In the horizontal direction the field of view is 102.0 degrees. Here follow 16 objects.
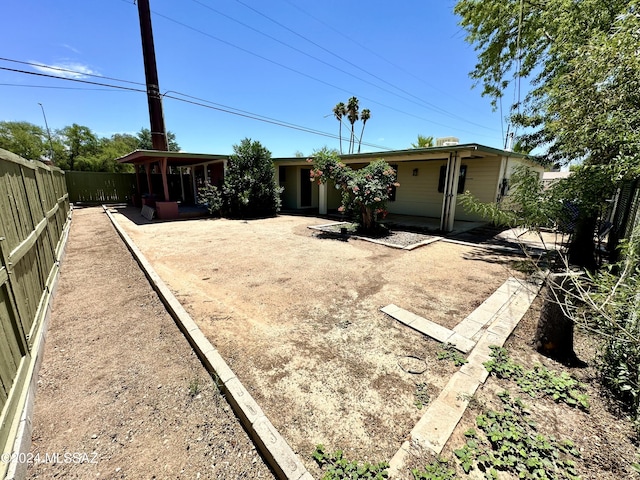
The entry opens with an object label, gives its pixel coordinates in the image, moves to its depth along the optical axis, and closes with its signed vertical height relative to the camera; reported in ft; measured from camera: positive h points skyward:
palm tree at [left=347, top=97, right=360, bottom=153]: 91.91 +27.24
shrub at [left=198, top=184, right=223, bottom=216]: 39.29 -1.99
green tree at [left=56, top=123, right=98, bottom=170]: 85.46 +13.73
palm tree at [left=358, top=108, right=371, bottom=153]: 94.88 +25.77
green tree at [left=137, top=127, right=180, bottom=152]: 110.55 +19.71
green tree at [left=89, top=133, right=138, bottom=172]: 86.89 +10.82
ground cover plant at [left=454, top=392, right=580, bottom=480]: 5.13 -5.48
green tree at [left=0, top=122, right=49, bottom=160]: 81.30 +14.42
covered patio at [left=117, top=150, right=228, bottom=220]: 35.81 +2.47
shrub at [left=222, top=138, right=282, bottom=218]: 38.93 +0.62
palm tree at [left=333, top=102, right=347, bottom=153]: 94.68 +27.68
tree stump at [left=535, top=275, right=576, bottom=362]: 8.39 -4.67
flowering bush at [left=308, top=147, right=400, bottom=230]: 25.52 +0.36
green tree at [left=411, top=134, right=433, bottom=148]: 54.90 +9.56
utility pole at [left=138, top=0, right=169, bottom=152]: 46.91 +19.55
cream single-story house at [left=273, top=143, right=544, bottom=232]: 27.20 +1.40
